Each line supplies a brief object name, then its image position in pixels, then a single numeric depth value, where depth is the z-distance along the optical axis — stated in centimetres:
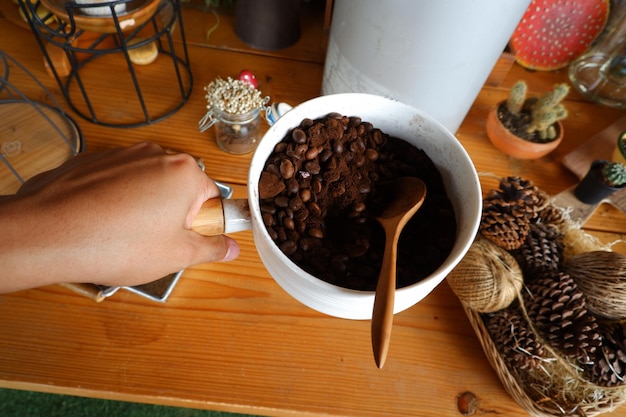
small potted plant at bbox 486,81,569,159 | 51
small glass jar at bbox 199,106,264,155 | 51
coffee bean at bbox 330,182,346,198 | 34
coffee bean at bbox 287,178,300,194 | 33
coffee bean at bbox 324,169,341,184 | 35
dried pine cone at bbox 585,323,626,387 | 37
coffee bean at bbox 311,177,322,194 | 34
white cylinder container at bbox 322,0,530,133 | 37
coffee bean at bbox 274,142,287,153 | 35
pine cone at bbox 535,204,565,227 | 46
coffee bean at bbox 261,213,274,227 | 32
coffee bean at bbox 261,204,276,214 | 32
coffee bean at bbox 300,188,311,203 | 34
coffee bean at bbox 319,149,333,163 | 35
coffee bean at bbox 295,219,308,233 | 32
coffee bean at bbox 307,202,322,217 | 34
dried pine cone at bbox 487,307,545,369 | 38
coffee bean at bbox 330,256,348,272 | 30
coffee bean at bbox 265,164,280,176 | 34
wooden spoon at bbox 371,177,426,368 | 25
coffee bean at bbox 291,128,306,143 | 35
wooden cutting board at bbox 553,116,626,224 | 50
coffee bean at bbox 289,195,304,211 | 33
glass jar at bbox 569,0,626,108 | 61
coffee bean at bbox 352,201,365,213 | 34
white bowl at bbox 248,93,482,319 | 28
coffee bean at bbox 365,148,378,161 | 36
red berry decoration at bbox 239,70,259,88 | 52
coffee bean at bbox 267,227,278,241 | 31
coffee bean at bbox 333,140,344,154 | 36
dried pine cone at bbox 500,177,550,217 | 44
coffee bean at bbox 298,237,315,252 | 31
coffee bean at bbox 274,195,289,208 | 33
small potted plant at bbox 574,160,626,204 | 47
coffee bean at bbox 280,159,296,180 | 34
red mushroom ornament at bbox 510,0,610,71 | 59
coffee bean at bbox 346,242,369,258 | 32
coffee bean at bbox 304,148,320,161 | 35
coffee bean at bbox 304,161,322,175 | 35
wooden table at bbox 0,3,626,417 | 40
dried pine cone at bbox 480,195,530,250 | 42
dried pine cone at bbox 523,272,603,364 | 37
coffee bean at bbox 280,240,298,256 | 31
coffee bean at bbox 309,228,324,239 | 32
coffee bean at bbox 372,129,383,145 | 37
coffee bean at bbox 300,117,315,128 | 36
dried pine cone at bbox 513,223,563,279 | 42
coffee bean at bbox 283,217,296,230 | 32
